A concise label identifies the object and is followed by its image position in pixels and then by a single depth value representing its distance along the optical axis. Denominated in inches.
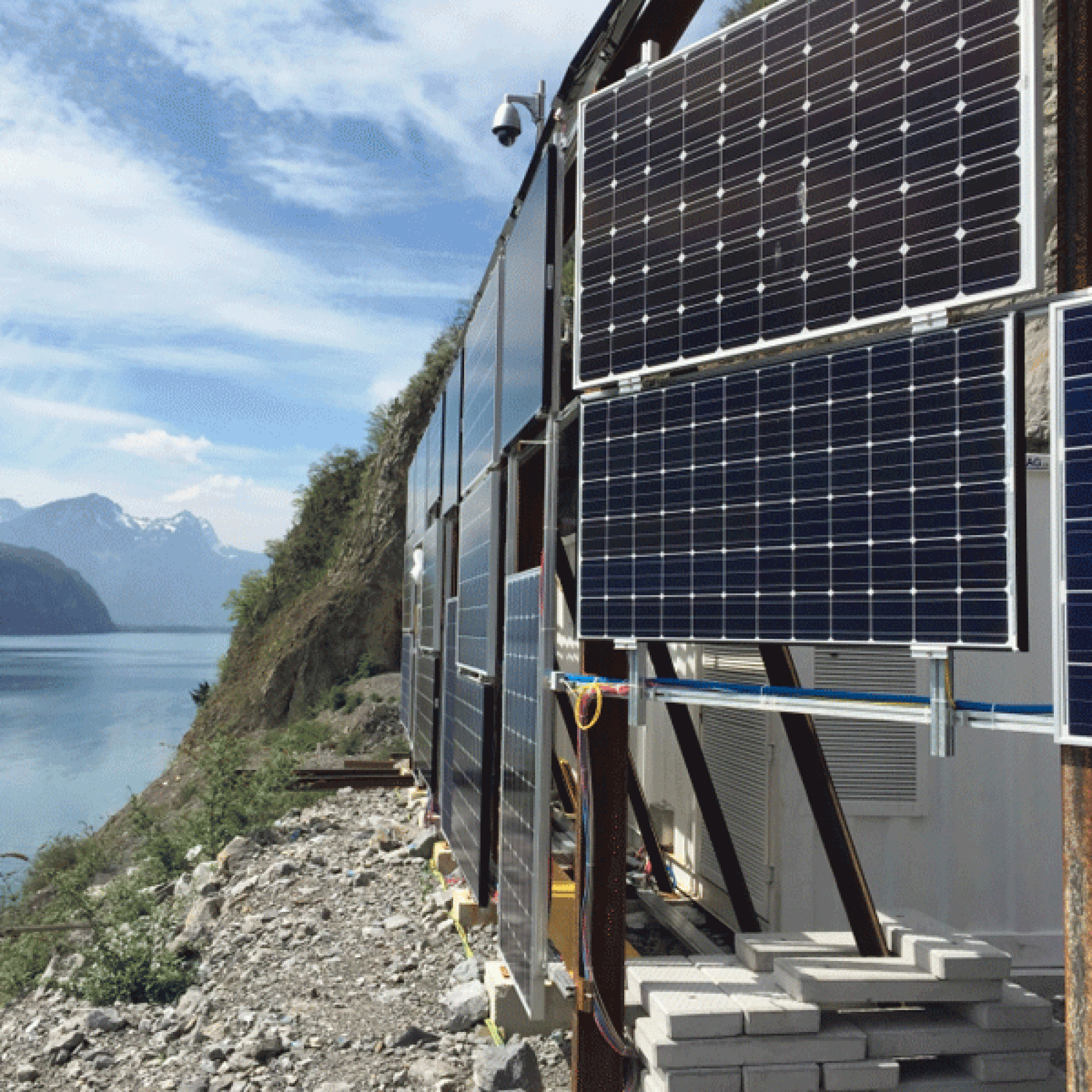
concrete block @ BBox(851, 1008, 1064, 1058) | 187.3
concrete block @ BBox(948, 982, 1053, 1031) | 191.5
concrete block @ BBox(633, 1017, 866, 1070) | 181.3
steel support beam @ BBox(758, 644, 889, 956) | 213.0
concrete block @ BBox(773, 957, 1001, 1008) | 188.2
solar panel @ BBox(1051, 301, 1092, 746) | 132.6
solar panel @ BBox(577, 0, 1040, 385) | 147.9
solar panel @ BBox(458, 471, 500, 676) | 299.0
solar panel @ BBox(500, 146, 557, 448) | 238.5
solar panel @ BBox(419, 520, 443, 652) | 464.8
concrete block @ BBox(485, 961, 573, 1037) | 235.6
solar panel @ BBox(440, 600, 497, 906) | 302.7
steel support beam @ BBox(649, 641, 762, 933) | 251.8
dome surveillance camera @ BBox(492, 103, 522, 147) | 398.3
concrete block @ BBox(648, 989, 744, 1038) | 181.8
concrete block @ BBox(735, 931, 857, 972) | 207.3
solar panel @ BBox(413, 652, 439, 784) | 480.4
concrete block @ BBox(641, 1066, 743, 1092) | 180.7
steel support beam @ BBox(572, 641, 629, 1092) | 203.6
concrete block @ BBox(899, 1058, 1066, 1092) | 187.6
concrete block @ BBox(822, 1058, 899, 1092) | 183.0
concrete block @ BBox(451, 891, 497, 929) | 326.6
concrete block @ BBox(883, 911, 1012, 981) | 193.3
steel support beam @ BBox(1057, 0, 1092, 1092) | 134.0
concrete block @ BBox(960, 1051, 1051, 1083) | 189.2
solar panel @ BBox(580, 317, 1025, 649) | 144.2
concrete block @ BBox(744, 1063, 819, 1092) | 180.4
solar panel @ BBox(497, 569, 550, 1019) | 227.5
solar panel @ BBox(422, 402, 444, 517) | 523.2
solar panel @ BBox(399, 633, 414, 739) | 653.9
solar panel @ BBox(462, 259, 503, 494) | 319.0
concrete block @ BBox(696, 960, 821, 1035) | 183.3
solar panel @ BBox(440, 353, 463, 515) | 433.4
